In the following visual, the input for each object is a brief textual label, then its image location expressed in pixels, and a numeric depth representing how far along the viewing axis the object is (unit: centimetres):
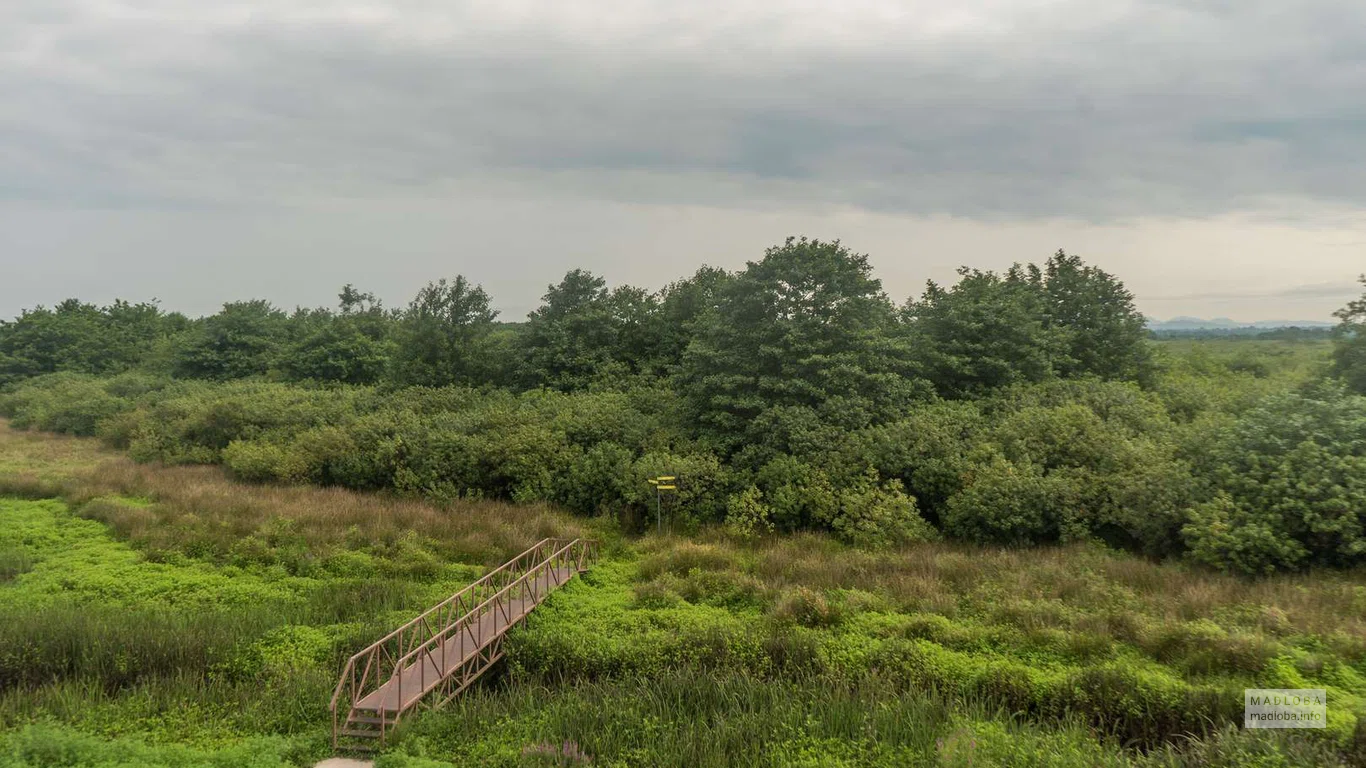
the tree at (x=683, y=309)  3192
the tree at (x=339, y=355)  3884
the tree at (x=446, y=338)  3534
